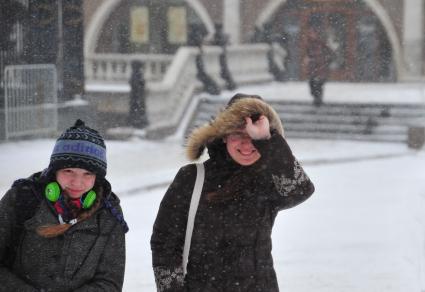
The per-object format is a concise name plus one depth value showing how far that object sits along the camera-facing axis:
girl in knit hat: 6.57
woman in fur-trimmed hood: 6.91
